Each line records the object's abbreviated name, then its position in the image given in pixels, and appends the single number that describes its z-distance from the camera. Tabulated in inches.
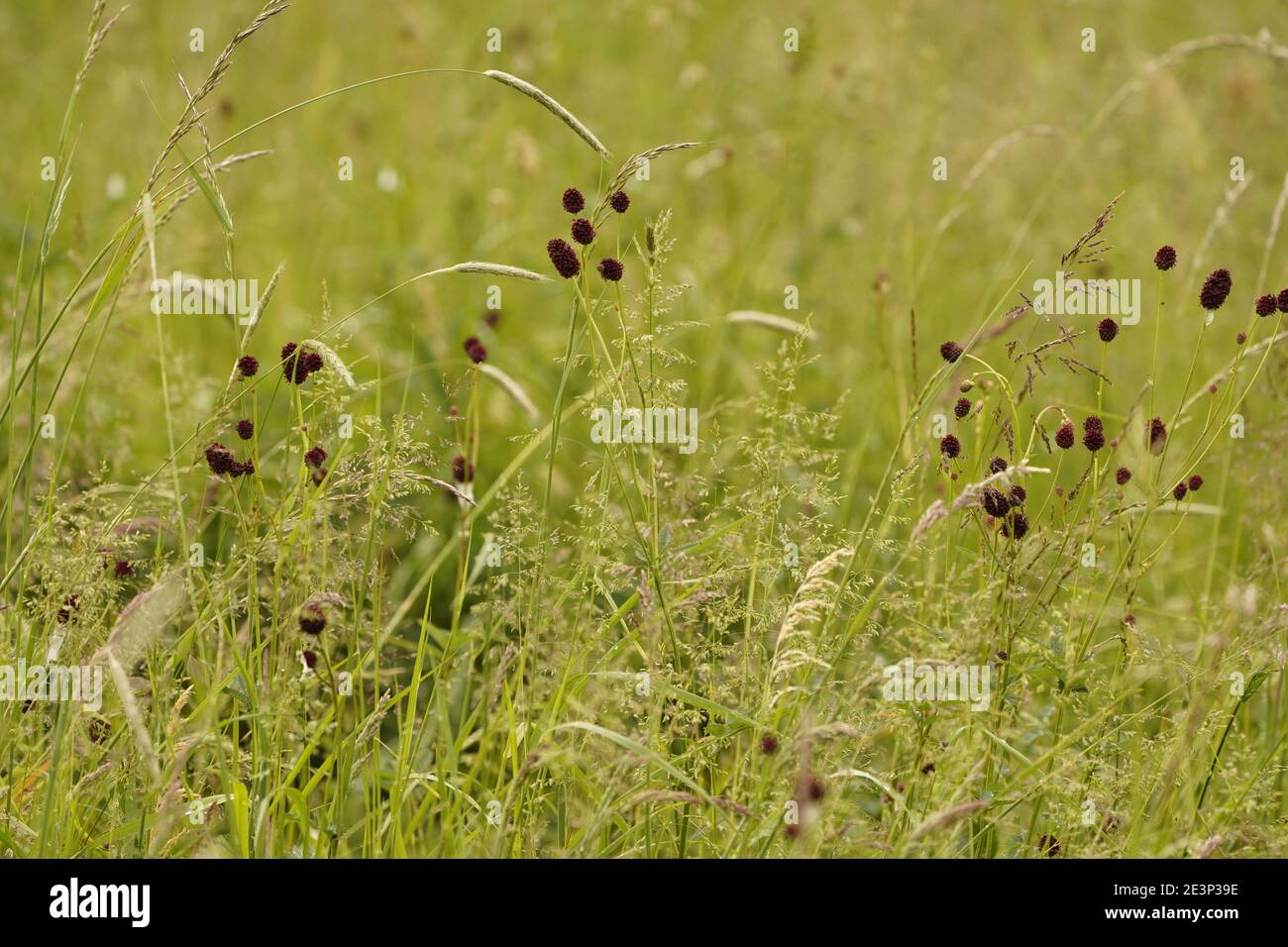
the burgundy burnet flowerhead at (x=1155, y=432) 132.8
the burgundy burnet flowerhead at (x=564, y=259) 129.5
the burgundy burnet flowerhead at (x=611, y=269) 130.4
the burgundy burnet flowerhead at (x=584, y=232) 130.1
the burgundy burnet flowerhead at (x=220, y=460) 130.2
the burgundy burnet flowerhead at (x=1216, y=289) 131.1
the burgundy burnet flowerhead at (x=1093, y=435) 131.1
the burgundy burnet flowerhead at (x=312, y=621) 128.7
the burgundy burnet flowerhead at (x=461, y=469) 136.0
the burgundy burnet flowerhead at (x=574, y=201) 129.8
